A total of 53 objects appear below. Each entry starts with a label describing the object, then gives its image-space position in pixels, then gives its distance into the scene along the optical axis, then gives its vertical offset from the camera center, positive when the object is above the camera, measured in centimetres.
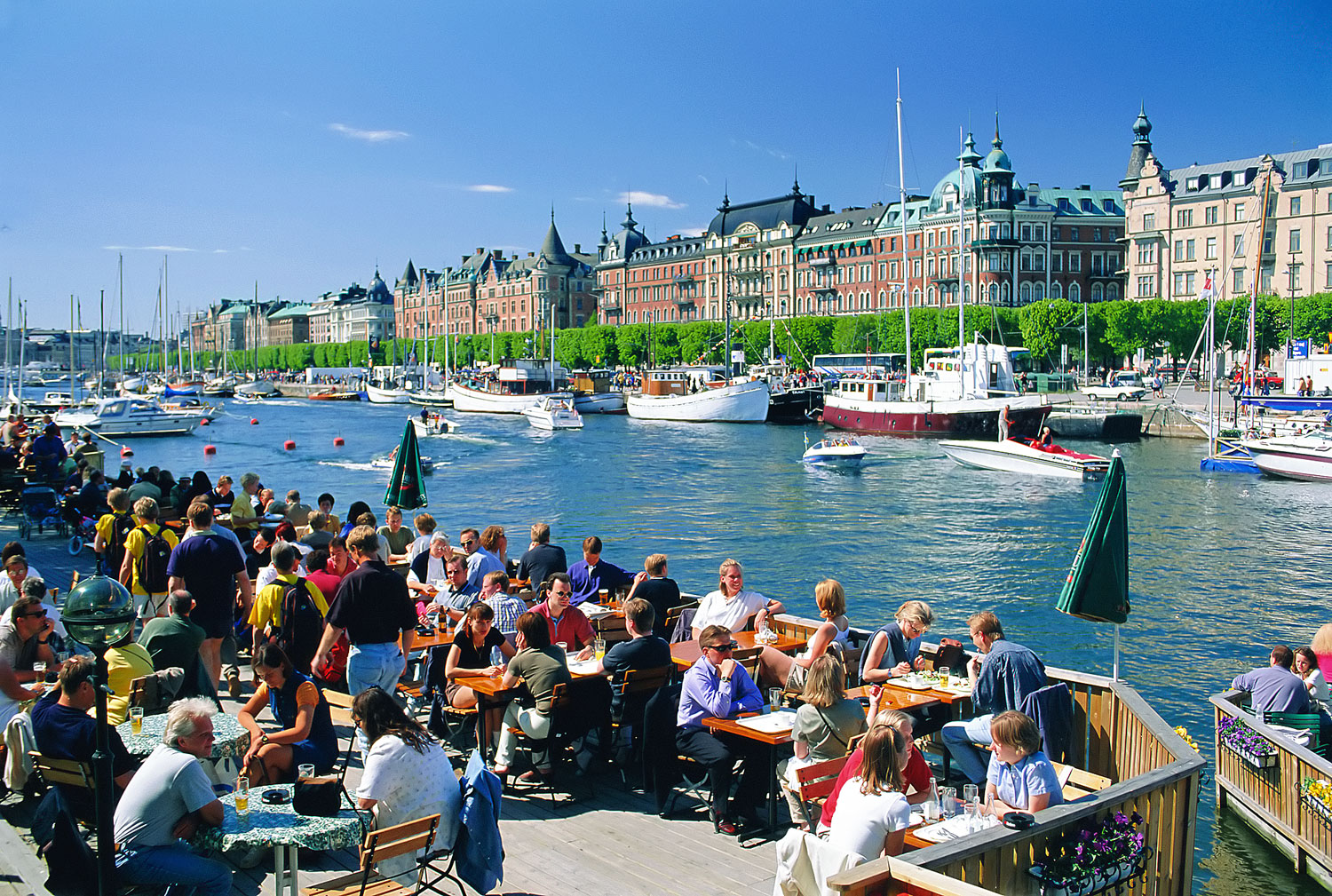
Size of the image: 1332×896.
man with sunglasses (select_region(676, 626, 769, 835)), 704 -223
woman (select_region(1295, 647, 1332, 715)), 866 -233
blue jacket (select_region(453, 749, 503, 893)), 563 -236
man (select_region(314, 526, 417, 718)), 784 -176
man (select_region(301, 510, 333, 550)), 1184 -169
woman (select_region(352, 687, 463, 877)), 561 -203
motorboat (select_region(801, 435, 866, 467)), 4347 -290
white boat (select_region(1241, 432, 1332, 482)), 3809 -261
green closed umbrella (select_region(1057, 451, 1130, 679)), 745 -126
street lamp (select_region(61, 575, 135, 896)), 462 -111
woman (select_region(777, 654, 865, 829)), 651 -203
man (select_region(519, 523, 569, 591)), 1118 -184
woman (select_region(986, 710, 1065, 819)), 550 -196
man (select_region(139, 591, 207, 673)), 768 -184
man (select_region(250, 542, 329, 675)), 865 -177
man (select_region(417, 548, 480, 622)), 998 -198
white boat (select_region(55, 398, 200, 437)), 6131 -233
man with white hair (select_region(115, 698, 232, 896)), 518 -207
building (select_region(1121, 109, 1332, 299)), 8175 +1259
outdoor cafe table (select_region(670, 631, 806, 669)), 866 -221
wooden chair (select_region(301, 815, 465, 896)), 515 -227
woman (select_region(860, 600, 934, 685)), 814 -196
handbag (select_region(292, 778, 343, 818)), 556 -212
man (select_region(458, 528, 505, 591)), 1039 -176
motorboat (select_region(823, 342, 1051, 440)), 5616 -107
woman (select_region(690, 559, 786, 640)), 935 -195
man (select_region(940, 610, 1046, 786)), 702 -196
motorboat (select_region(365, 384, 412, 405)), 11131 -165
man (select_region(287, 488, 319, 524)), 1506 -183
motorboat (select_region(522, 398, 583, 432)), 6825 -224
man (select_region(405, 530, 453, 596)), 1174 -197
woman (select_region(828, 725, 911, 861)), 518 -202
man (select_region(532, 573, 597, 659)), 877 -193
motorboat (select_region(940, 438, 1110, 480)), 3816 -285
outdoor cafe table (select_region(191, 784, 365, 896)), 523 -220
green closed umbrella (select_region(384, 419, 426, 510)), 1641 -150
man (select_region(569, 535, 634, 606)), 1114 -201
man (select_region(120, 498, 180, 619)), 1035 -175
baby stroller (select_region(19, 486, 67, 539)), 1919 -225
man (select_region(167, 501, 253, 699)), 911 -160
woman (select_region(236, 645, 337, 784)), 632 -210
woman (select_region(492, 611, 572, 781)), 742 -200
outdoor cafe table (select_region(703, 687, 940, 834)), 683 -222
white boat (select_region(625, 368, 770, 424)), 7188 -137
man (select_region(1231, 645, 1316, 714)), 829 -234
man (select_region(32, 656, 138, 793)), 586 -184
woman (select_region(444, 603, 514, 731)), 793 -199
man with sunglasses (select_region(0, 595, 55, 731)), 755 -180
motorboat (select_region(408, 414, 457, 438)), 6281 -272
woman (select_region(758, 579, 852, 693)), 805 -200
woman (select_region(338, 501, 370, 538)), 1294 -156
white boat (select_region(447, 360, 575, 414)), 8538 -82
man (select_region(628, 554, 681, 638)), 989 -189
